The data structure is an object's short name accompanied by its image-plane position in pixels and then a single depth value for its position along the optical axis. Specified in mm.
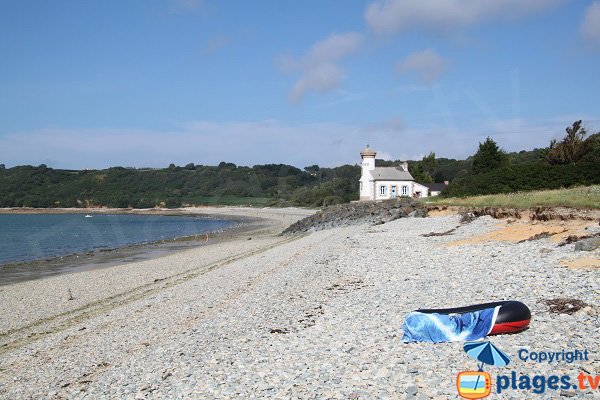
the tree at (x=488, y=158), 52719
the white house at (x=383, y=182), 60375
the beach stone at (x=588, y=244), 12109
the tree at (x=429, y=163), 87381
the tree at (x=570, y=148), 42344
